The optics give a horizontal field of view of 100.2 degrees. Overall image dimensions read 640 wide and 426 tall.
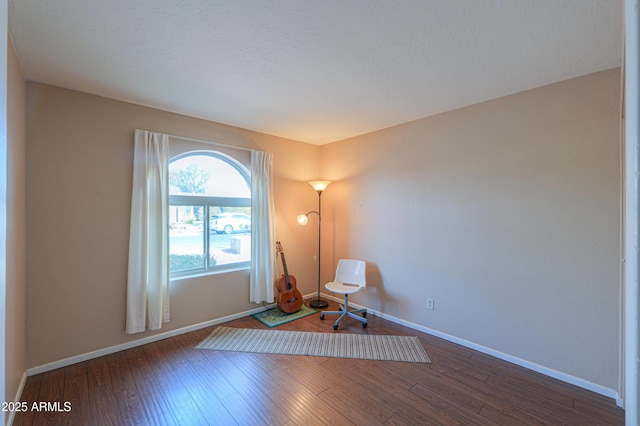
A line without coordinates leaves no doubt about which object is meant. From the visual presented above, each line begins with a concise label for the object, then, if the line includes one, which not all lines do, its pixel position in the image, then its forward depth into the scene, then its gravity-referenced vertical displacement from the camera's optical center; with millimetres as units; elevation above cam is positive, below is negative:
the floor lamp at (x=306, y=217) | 3998 -63
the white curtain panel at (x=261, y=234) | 3643 -297
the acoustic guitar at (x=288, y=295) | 3666 -1138
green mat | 3447 -1404
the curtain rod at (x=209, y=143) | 3076 +859
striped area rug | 2713 -1425
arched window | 3188 -16
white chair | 3376 -949
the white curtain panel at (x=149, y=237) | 2742 -267
